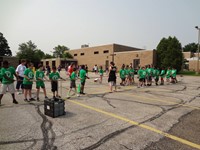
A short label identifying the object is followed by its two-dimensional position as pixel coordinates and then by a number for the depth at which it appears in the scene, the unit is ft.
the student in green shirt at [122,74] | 44.28
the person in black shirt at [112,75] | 33.81
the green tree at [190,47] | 378.65
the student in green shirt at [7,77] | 21.68
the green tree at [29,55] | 205.46
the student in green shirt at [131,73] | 48.16
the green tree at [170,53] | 117.70
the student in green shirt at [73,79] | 27.91
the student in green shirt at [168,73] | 53.67
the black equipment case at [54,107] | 16.69
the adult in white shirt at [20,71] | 30.63
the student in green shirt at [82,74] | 29.11
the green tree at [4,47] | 257.96
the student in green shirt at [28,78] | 23.57
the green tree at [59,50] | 327.88
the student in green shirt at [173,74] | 53.65
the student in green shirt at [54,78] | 25.34
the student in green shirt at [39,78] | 24.55
